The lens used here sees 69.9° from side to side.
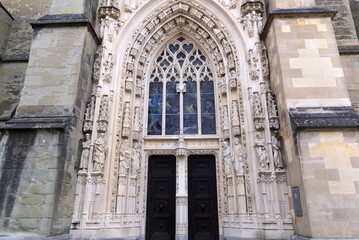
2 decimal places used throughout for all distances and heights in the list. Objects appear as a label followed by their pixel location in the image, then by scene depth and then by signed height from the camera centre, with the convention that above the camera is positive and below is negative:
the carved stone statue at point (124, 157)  7.70 +1.36
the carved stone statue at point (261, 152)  7.09 +1.41
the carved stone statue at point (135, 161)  7.97 +1.29
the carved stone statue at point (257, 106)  7.54 +2.79
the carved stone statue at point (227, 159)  7.80 +1.36
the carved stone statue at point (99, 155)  7.22 +1.34
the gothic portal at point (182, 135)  7.16 +2.10
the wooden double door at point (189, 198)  7.94 +0.20
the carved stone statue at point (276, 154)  7.10 +1.35
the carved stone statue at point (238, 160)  7.55 +1.28
